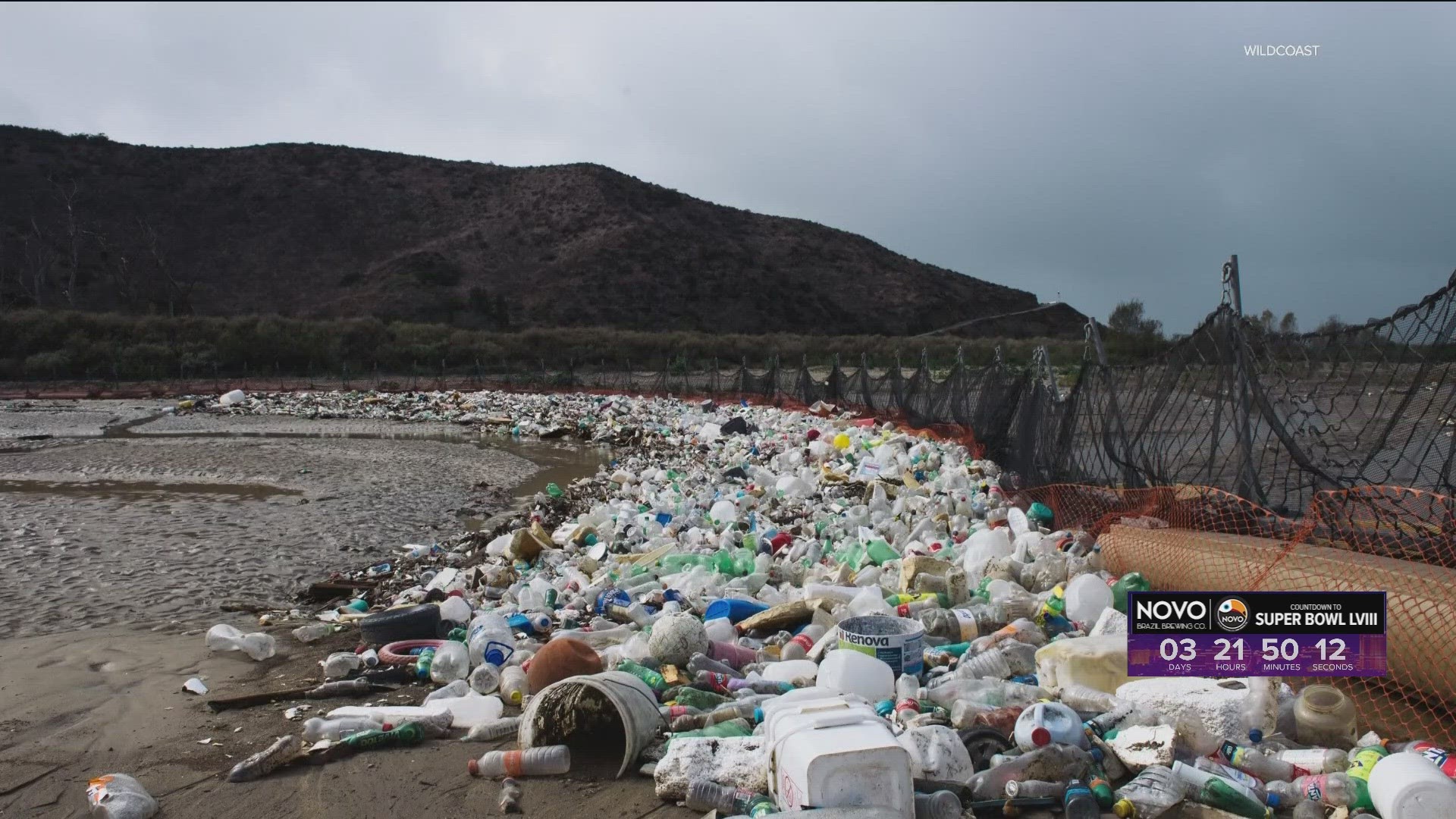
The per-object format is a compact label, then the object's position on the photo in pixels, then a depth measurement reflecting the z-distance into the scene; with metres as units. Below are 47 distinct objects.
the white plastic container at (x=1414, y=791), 2.02
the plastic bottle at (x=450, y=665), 3.54
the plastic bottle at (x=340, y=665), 3.70
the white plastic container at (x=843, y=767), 1.99
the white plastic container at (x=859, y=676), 2.88
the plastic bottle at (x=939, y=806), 2.17
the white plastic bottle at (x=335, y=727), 3.02
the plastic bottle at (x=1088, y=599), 3.66
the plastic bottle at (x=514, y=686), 3.23
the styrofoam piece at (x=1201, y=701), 2.52
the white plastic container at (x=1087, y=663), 2.85
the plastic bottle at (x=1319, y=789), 2.20
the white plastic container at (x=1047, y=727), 2.44
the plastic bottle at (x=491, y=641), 3.57
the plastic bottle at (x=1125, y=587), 3.72
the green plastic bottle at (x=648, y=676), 3.15
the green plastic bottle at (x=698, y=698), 3.01
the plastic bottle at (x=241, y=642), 4.10
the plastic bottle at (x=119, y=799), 2.56
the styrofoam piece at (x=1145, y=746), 2.34
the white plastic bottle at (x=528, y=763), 2.67
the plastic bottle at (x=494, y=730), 2.97
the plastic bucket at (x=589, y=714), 2.72
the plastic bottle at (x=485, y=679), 3.35
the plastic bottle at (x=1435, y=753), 2.21
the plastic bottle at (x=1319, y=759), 2.35
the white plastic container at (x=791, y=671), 3.20
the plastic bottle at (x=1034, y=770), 2.33
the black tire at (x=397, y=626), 4.01
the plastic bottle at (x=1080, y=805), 2.20
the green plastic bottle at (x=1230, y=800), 2.20
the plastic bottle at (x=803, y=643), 3.44
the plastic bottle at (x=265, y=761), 2.78
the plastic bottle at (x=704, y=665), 3.28
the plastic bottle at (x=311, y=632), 4.35
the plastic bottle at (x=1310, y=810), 2.20
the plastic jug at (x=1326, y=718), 2.54
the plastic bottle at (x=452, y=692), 3.28
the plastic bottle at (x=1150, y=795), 2.21
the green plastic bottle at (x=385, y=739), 2.92
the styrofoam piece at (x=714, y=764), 2.39
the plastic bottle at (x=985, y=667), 3.10
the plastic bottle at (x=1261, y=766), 2.38
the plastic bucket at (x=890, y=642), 2.99
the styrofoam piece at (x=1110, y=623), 3.27
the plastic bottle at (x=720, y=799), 2.36
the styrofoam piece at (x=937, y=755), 2.34
